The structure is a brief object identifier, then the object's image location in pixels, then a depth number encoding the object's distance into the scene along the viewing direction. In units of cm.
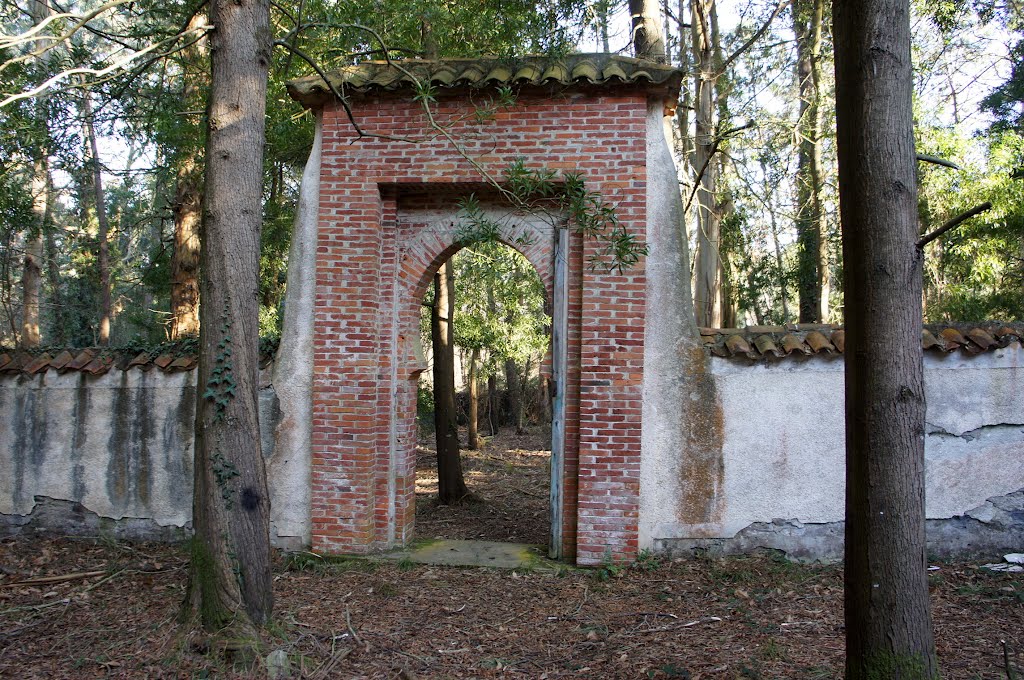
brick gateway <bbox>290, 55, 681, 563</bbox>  675
